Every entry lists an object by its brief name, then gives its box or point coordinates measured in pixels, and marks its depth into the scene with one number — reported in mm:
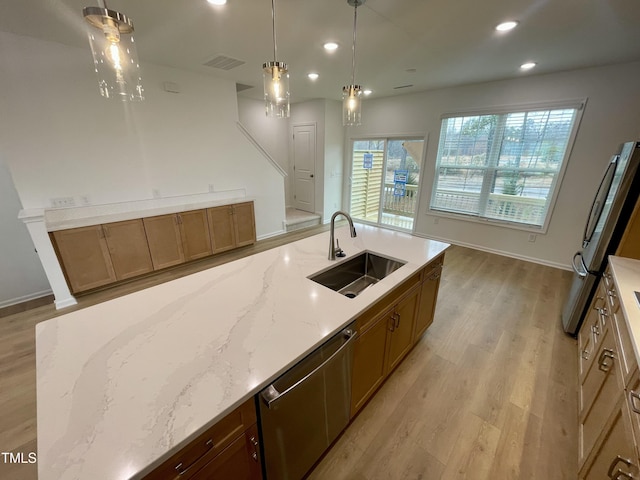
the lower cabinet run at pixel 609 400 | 985
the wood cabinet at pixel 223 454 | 744
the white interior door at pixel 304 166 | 5629
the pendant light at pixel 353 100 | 1873
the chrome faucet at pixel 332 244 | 1766
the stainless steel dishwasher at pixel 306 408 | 979
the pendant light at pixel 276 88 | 1517
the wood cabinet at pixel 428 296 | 1990
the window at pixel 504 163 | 3555
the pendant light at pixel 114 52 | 999
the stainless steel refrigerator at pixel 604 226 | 1898
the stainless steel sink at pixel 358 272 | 1860
